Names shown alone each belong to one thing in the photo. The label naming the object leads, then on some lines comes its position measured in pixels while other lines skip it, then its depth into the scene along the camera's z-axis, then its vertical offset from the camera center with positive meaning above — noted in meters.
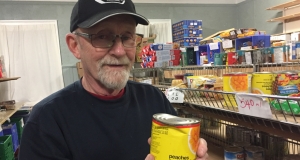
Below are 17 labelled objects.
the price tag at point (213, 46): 3.15 +0.22
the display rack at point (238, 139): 1.16 -0.42
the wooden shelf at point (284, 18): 4.94 +0.91
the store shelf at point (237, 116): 0.80 -0.22
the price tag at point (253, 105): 0.85 -0.16
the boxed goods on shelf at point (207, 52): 3.07 +0.15
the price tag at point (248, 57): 2.07 +0.04
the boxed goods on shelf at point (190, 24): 5.80 +0.95
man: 0.88 -0.15
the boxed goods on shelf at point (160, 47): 2.98 +0.22
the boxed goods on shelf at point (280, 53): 1.92 +0.06
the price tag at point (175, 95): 1.40 -0.18
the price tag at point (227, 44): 3.18 +0.24
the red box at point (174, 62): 2.95 +0.02
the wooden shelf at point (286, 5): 5.00 +1.17
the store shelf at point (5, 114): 2.81 -0.55
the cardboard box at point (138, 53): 3.67 +0.20
